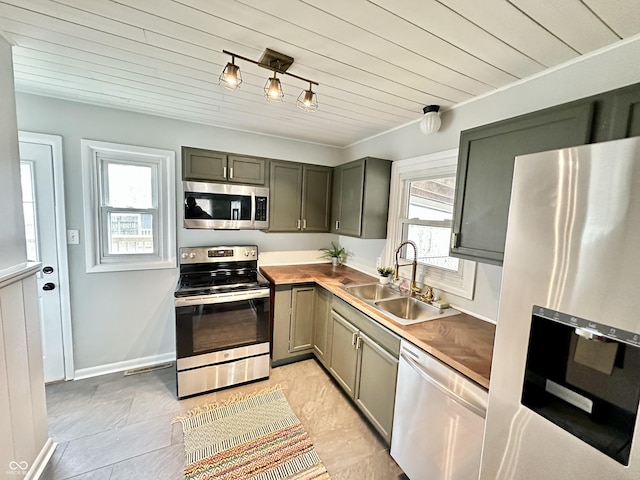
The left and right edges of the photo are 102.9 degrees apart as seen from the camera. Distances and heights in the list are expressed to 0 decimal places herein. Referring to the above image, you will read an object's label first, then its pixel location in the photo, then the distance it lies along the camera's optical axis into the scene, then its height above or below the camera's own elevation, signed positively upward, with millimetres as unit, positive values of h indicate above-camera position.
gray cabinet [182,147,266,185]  2352 +429
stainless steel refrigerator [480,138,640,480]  664 -287
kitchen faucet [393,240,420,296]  2107 -491
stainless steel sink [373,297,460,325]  1976 -710
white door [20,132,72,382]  2061 -305
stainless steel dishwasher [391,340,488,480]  1146 -1014
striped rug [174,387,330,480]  1562 -1575
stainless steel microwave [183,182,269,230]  2342 +53
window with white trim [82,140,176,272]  2289 +9
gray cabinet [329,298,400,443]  1657 -1077
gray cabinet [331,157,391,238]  2430 +203
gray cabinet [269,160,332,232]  2727 +196
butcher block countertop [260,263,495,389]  1186 -659
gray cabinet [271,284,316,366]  2533 -1082
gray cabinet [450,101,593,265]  1093 +317
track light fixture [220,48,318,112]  1334 +808
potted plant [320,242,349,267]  3213 -476
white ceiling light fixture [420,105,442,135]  1944 +774
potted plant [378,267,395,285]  2379 -512
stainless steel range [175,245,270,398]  2119 -1024
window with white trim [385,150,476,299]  1948 +5
